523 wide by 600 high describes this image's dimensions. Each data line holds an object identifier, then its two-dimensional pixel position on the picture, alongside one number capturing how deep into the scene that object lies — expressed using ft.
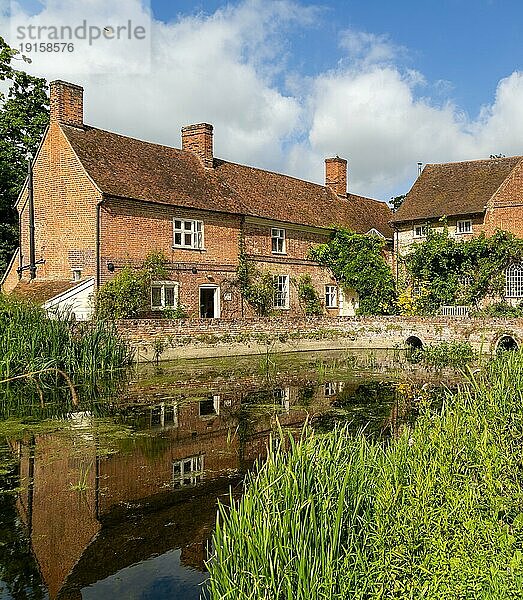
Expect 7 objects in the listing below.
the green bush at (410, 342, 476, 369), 75.15
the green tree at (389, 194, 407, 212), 204.40
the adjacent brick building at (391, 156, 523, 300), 109.70
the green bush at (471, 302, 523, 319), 92.90
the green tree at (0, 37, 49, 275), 108.78
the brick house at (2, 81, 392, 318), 85.87
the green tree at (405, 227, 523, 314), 107.14
